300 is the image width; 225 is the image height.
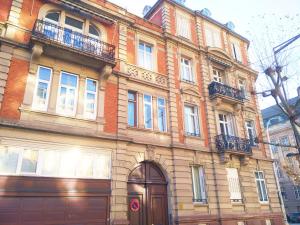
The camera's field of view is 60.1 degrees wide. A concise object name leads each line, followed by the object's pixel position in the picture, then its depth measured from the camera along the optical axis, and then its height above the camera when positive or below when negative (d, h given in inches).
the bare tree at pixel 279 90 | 455.2 +203.7
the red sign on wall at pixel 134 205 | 483.8 +10.9
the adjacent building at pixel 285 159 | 1535.4 +266.7
